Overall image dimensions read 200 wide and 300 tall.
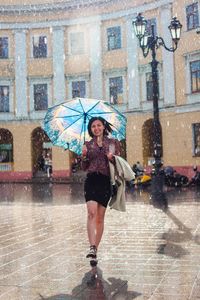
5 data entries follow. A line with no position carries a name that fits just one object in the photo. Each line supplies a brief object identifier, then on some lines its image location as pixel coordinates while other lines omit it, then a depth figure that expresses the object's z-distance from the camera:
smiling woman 5.97
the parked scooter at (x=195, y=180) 22.50
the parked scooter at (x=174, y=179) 22.53
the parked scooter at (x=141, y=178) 22.41
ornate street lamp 14.02
